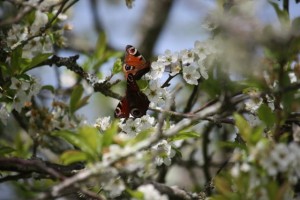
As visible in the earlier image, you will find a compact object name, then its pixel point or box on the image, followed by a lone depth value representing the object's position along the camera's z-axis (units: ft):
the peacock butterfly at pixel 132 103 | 14.33
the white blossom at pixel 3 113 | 16.24
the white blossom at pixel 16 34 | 17.15
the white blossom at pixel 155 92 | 15.24
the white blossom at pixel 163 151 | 14.30
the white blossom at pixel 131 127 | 14.61
